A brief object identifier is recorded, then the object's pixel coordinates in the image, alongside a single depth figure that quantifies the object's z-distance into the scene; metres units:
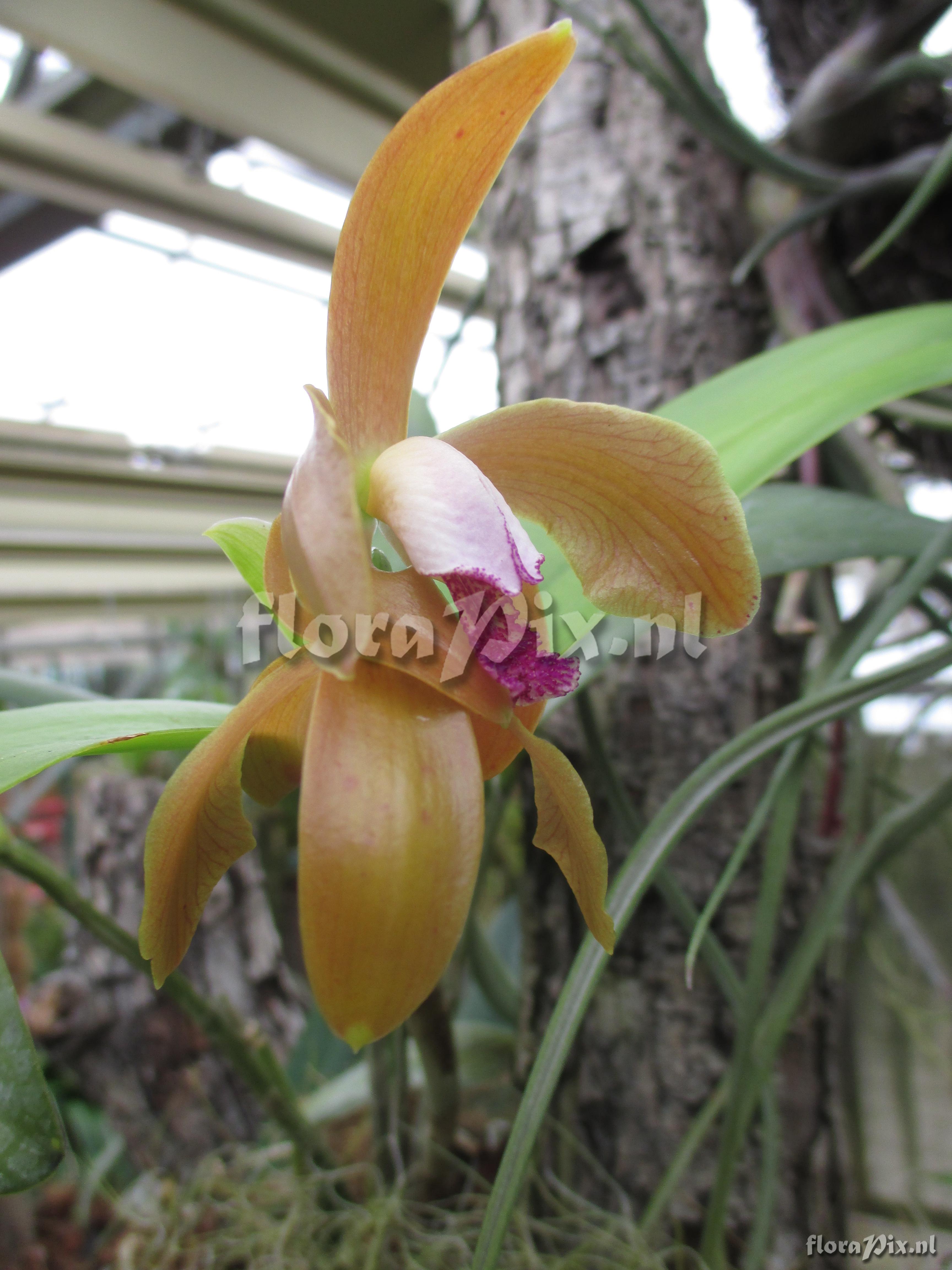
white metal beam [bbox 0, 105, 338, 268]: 1.25
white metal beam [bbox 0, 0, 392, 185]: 1.00
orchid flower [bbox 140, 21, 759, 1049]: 0.18
